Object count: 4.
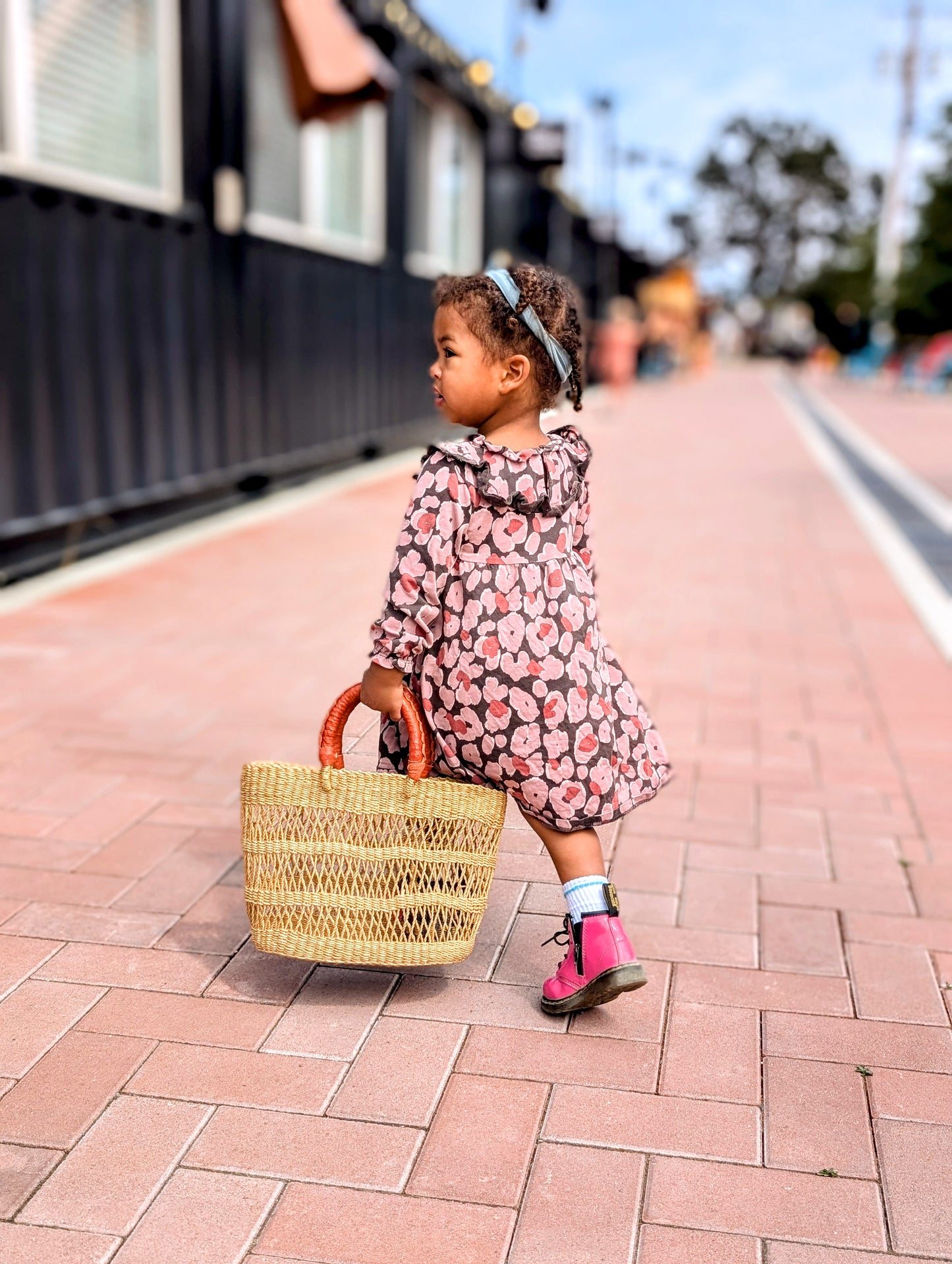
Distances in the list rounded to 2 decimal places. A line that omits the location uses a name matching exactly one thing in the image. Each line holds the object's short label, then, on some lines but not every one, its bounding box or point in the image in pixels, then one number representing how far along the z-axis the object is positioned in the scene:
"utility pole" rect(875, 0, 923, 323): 44.81
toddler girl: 2.34
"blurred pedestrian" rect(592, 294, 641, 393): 23.25
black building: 6.04
